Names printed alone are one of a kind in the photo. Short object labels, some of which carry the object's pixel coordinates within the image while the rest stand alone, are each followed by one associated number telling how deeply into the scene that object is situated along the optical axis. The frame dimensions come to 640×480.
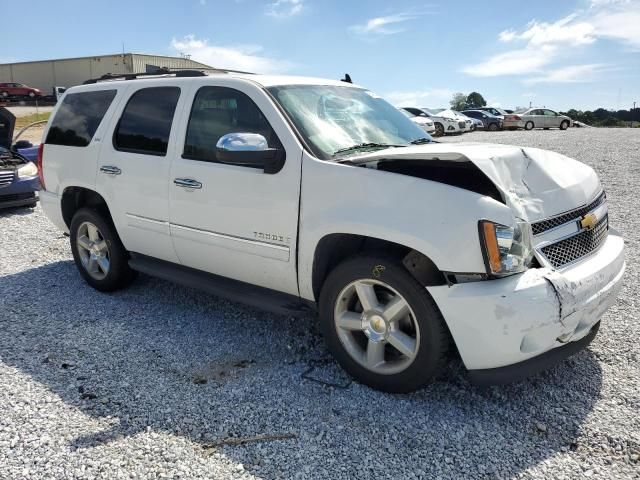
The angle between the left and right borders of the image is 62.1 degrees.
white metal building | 50.56
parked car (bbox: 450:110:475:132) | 29.56
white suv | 2.79
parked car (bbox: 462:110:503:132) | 33.57
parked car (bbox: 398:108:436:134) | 25.36
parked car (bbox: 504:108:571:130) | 32.84
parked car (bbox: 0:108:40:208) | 8.78
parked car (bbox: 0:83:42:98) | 46.47
